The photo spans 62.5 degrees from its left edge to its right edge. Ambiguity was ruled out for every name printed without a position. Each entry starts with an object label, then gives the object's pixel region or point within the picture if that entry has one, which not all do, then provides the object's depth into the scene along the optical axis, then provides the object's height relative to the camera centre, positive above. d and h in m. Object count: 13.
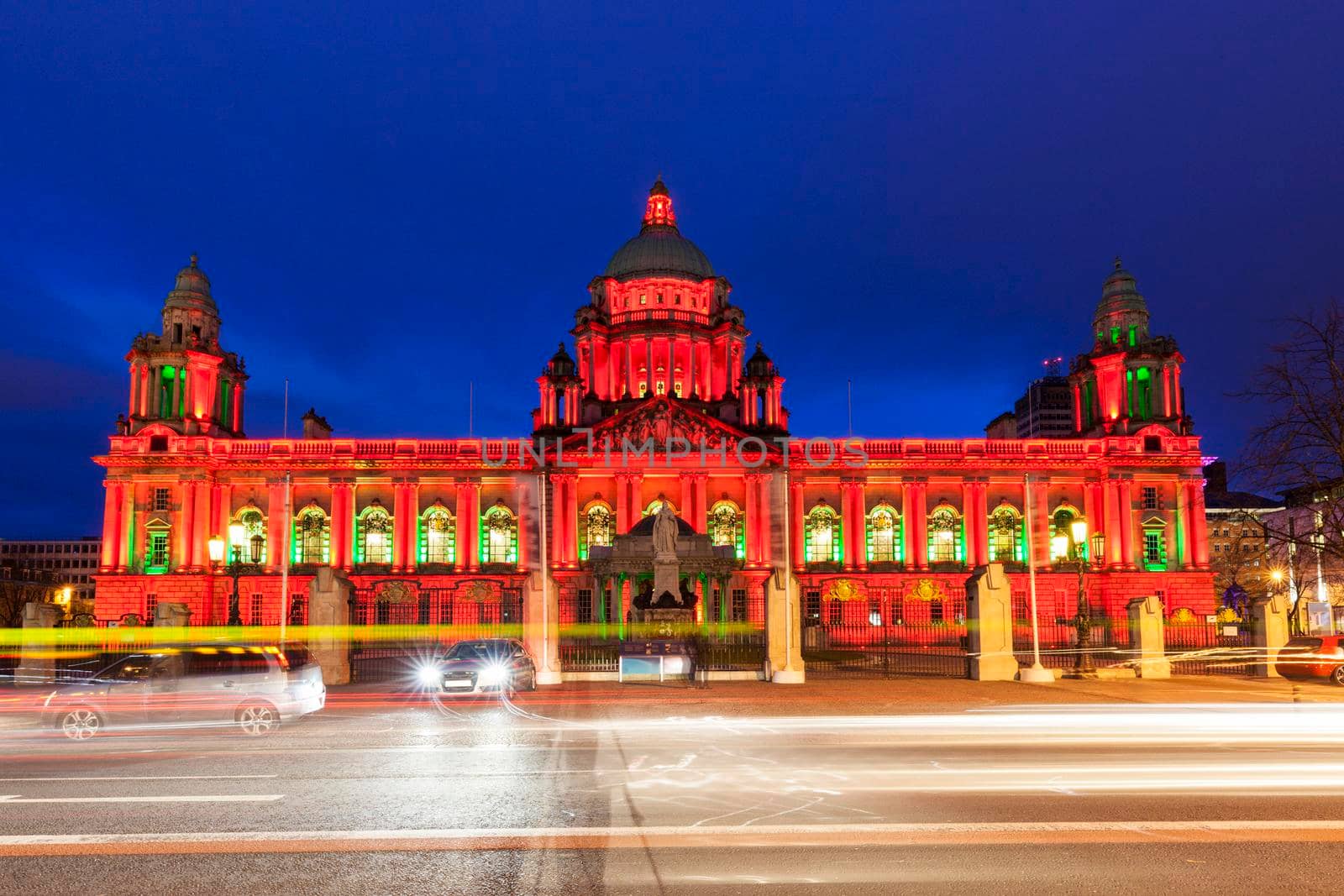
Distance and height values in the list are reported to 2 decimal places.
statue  46.84 +2.13
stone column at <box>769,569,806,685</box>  33.50 -1.34
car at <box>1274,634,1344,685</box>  31.81 -2.44
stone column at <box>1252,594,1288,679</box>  35.62 -1.60
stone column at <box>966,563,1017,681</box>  33.16 -1.40
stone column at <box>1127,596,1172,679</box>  35.06 -1.91
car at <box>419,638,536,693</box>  29.44 -2.20
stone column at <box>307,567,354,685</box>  33.62 -1.11
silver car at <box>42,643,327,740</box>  19.92 -1.86
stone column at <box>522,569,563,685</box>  33.41 -1.33
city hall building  73.88 +5.63
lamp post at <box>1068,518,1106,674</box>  33.72 -1.19
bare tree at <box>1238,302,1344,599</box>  25.70 +3.09
